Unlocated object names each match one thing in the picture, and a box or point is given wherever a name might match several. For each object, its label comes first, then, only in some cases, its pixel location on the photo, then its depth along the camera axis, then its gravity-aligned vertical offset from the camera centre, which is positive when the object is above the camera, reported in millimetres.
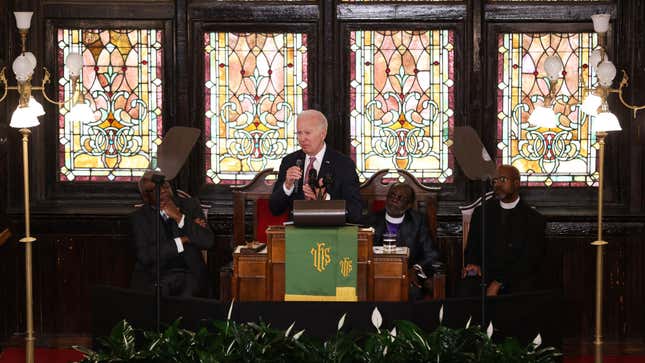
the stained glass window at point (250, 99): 15396 +211
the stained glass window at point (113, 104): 15396 +178
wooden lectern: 11987 -858
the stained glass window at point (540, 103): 15357 +112
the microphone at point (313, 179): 12232 -301
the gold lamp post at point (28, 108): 12368 +124
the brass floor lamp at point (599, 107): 12472 +116
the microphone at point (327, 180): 12064 -303
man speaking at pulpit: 12879 -271
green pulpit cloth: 11715 -757
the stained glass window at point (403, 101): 15370 +188
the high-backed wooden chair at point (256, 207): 14425 -546
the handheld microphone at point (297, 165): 12478 -236
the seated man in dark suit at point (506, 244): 14024 -790
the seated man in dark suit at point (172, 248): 13804 -788
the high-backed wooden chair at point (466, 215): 14607 -618
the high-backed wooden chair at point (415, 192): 14387 -463
